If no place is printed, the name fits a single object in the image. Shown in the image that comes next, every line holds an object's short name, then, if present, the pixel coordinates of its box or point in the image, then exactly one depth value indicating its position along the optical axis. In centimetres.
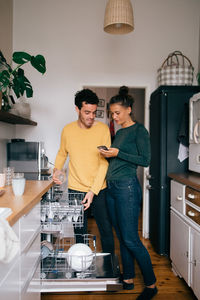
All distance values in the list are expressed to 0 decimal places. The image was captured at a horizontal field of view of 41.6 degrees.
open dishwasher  146
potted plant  193
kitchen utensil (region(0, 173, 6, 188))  165
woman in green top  183
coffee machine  264
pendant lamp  209
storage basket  284
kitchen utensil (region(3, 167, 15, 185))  178
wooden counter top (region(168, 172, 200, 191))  189
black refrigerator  262
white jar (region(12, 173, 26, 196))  142
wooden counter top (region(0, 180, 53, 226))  105
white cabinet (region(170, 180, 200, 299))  184
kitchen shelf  217
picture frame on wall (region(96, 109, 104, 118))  512
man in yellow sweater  191
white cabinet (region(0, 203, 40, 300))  99
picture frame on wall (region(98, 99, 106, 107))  517
